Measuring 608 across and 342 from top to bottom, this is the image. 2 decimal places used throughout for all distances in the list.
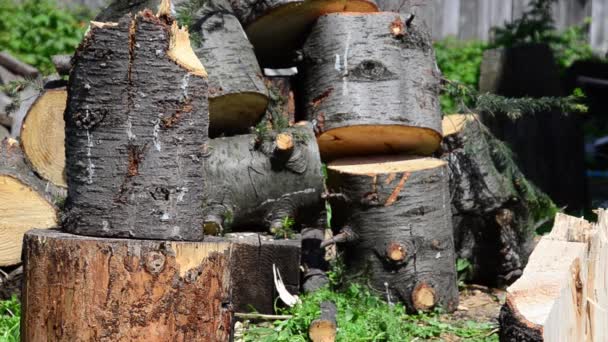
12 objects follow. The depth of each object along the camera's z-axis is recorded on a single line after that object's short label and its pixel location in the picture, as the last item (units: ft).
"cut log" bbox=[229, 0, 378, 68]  32.22
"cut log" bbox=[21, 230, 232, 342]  19.36
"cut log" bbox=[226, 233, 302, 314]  29.27
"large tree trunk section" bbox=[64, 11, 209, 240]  19.99
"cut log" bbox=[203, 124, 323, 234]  29.96
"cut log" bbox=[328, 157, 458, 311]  30.96
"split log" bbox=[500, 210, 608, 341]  16.84
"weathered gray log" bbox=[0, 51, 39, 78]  40.63
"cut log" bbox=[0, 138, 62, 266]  29.78
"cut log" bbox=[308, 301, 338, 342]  26.50
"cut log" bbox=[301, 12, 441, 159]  31.42
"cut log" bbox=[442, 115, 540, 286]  34.42
